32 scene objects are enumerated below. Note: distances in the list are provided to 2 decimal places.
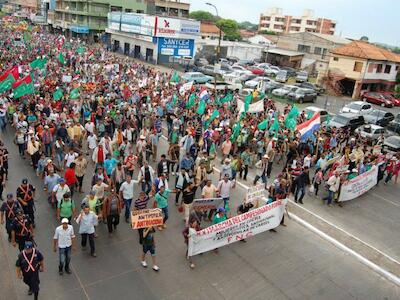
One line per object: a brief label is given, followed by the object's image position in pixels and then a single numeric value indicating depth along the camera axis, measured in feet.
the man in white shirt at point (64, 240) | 26.37
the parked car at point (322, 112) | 86.57
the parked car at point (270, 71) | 167.12
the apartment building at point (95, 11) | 232.12
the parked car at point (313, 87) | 135.13
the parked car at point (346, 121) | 81.76
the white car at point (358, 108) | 103.48
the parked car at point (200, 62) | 163.22
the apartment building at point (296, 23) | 420.36
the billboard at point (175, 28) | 153.07
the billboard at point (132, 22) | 156.35
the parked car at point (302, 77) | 154.77
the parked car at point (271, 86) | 124.67
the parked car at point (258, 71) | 156.91
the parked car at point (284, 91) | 119.34
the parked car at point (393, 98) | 135.85
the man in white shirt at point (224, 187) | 37.42
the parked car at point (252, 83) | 127.95
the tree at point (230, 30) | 292.81
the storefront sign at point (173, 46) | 156.76
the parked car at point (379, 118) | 96.12
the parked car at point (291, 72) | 171.83
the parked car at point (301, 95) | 116.88
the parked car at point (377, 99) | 132.67
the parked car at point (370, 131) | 76.28
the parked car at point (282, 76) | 150.51
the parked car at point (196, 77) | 124.60
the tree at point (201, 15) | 428.27
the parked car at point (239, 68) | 151.72
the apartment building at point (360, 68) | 138.72
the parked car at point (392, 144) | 70.54
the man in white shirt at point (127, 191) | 34.06
